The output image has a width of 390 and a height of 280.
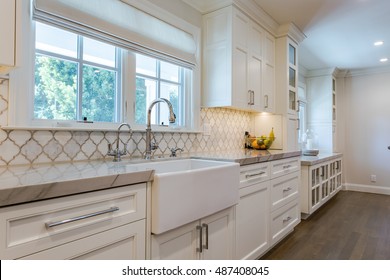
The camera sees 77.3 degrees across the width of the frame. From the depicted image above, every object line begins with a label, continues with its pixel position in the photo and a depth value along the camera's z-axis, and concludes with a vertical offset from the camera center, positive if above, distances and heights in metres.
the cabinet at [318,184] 3.35 -0.66
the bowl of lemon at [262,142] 2.88 -0.01
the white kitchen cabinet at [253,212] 1.85 -0.58
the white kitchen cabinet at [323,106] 4.89 +0.72
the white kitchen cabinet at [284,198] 2.29 -0.57
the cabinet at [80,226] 0.78 -0.32
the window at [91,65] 1.38 +0.53
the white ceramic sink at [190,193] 1.17 -0.29
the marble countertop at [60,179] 0.77 -0.14
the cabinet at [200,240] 1.26 -0.58
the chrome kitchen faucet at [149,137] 1.78 +0.03
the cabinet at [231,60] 2.33 +0.82
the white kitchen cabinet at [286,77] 2.99 +0.80
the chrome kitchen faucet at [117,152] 1.62 -0.08
